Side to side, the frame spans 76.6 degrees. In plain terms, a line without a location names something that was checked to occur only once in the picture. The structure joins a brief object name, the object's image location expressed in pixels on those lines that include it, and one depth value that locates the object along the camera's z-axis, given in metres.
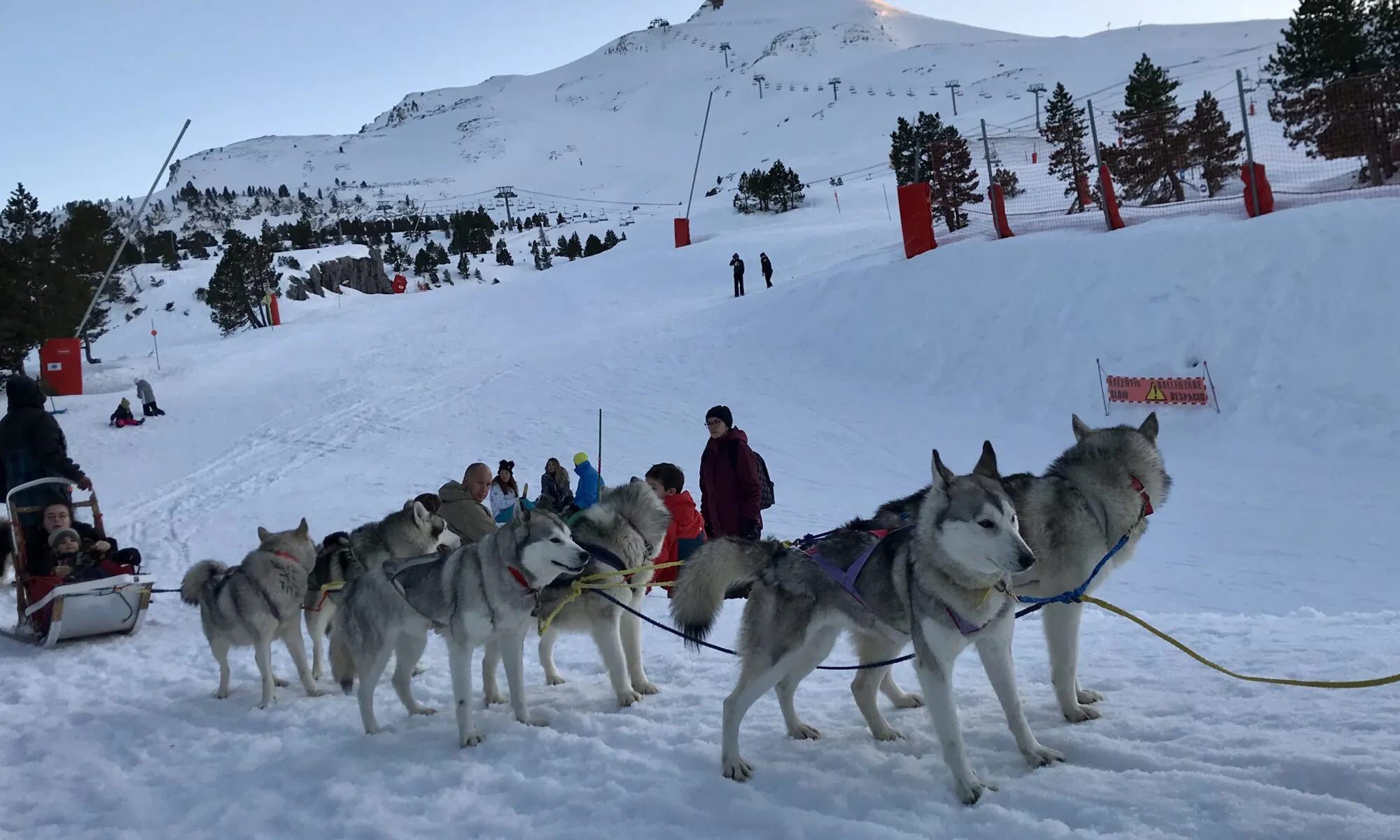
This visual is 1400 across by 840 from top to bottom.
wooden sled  6.70
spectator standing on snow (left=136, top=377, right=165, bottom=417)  18.06
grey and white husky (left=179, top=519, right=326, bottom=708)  5.48
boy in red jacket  6.52
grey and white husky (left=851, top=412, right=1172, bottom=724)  3.91
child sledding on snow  17.50
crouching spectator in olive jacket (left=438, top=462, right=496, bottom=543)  6.58
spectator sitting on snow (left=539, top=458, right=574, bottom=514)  8.23
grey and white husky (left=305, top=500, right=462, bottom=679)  5.67
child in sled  6.89
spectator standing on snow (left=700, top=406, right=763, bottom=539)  6.62
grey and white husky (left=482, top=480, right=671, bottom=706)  4.88
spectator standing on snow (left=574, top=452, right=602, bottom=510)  7.92
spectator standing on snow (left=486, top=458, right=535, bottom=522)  8.06
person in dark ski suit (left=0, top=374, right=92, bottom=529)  7.57
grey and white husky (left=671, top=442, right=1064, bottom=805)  3.29
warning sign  11.09
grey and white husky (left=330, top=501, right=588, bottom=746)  4.45
